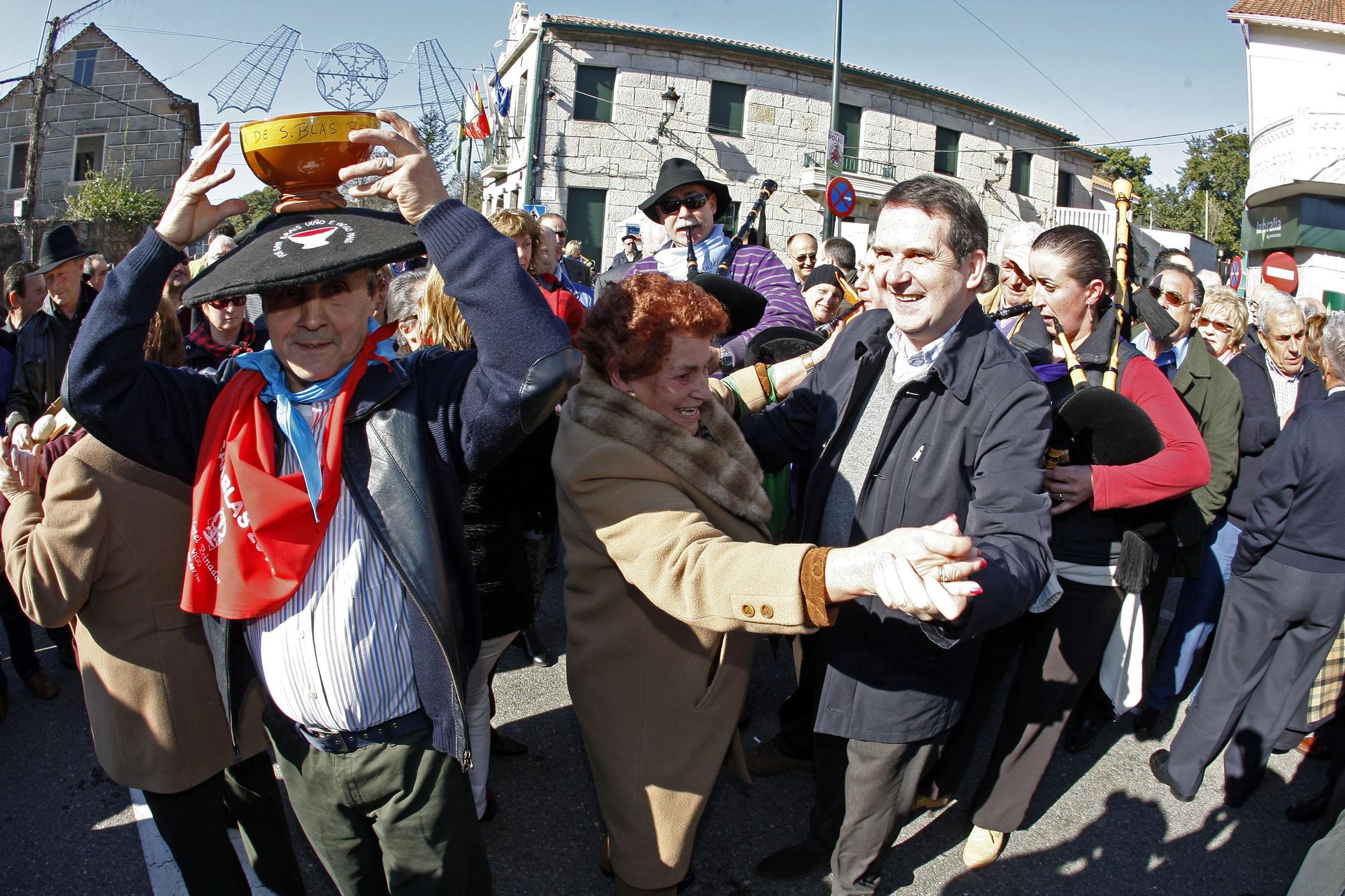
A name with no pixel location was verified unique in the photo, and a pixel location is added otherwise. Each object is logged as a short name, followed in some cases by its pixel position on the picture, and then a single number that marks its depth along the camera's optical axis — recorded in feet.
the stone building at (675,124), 78.12
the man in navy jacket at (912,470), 6.92
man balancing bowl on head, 5.19
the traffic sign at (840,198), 35.01
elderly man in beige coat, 6.55
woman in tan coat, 6.47
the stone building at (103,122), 71.97
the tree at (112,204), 59.88
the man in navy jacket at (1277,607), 10.30
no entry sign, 24.57
